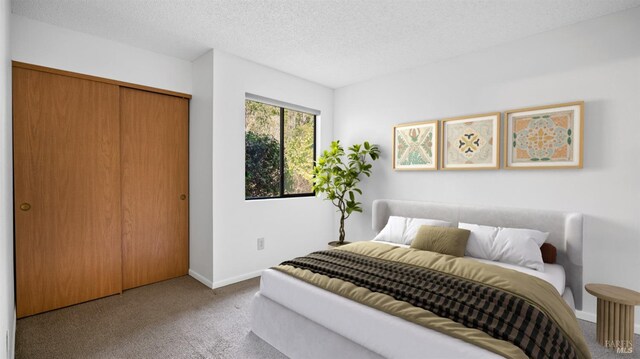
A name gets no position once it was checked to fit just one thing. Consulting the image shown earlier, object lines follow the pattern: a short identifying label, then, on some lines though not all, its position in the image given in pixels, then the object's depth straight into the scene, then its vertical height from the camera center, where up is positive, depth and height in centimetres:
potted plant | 404 +5
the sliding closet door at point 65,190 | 257 -14
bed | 147 -84
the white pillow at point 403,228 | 309 -58
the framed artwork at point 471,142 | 309 +38
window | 392 +37
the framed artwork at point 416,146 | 354 +38
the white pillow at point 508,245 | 245 -60
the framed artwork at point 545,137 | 264 +38
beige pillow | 266 -60
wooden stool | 214 -105
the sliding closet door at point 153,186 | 321 -13
